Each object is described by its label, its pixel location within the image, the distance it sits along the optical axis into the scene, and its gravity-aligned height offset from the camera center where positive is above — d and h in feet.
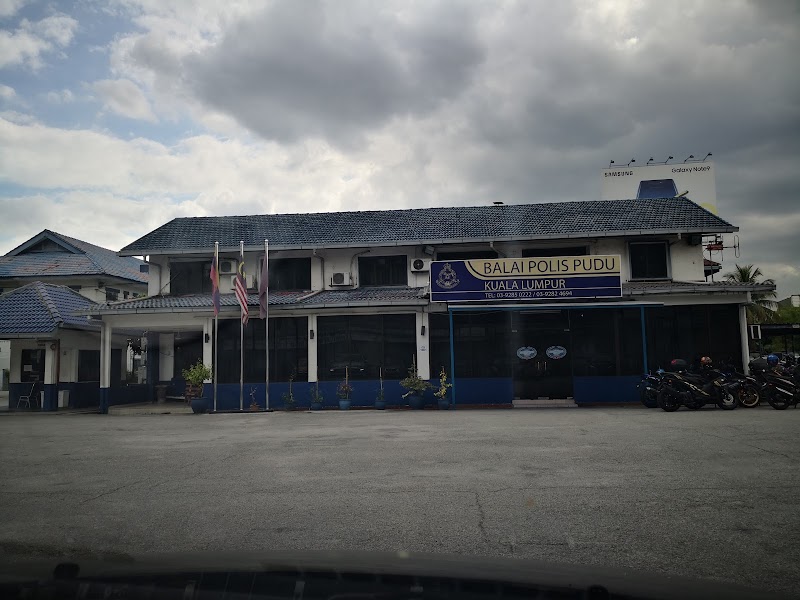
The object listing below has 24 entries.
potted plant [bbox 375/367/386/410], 62.90 -4.85
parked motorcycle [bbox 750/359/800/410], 51.21 -3.44
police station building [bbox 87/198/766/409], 60.64 +5.02
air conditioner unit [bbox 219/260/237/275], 73.01 +10.84
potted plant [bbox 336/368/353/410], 62.49 -3.85
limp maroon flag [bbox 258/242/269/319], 62.64 +6.49
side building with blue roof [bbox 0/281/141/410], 70.28 +1.32
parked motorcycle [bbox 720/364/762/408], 52.90 -3.60
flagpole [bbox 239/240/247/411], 62.02 -0.68
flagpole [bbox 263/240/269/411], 64.03 +9.23
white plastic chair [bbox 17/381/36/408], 73.53 -4.45
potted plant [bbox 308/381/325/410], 62.85 -4.51
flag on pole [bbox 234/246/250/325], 61.31 +6.40
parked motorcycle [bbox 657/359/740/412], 51.60 -3.64
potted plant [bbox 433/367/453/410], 61.11 -3.92
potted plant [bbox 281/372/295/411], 63.52 -4.60
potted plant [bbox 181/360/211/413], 61.92 -2.32
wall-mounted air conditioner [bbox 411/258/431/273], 69.82 +10.15
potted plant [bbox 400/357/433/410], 61.36 -3.41
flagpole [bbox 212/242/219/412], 63.17 +4.03
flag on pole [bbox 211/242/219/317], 61.98 +7.96
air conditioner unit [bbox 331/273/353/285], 70.95 +8.86
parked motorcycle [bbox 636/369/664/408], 55.25 -3.63
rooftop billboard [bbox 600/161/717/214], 148.97 +41.40
